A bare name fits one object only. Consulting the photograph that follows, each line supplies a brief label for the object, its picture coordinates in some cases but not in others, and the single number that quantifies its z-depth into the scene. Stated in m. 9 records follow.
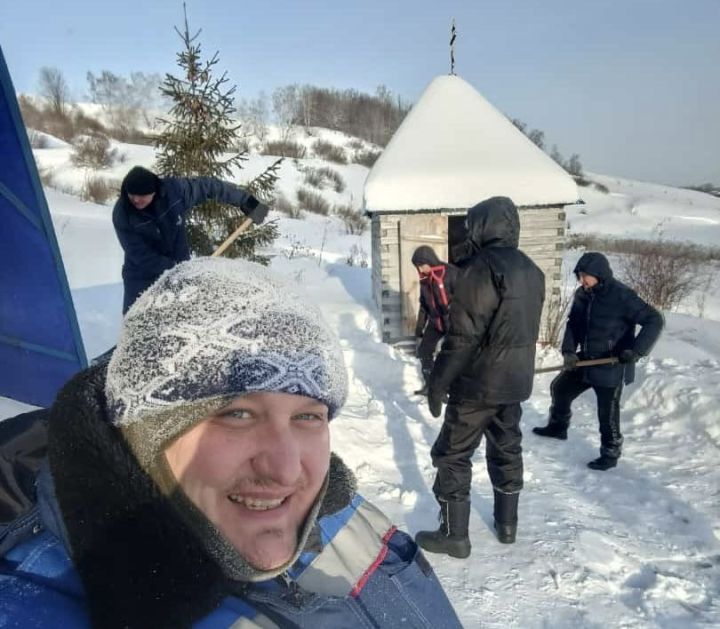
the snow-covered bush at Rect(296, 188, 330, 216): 29.36
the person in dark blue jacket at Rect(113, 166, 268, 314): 3.72
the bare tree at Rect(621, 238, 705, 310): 11.23
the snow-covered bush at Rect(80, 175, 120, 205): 19.75
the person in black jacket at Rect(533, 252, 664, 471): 4.17
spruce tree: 5.93
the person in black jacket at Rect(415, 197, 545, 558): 2.78
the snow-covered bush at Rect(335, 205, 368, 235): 25.86
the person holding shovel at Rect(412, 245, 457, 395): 5.32
